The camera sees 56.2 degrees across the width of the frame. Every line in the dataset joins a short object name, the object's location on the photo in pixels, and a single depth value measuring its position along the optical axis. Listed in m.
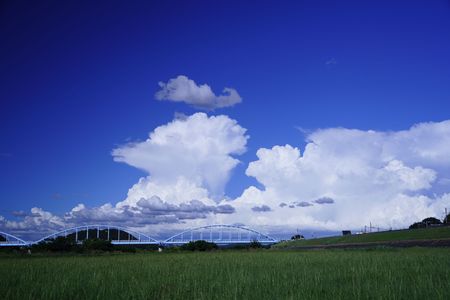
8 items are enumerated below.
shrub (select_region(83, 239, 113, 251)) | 53.97
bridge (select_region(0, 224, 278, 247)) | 111.39
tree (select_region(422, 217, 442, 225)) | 134.62
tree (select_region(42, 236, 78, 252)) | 52.44
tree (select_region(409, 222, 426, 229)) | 112.09
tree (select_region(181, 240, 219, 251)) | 63.19
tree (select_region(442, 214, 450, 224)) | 108.41
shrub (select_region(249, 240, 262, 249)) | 72.76
